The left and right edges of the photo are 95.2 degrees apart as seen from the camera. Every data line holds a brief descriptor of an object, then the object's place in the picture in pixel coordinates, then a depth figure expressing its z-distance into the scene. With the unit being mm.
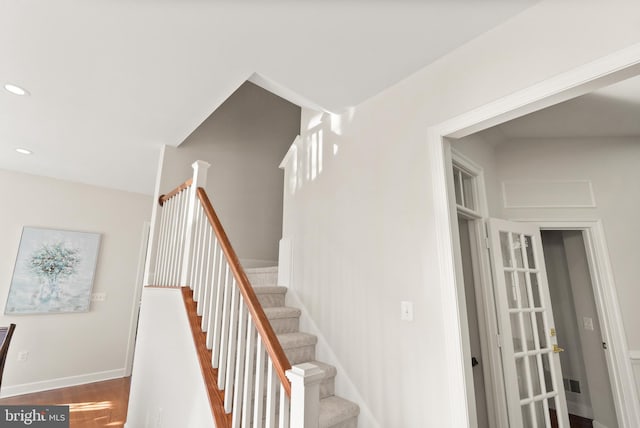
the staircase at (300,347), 1935
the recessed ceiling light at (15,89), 2264
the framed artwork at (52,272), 3899
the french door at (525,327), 2246
